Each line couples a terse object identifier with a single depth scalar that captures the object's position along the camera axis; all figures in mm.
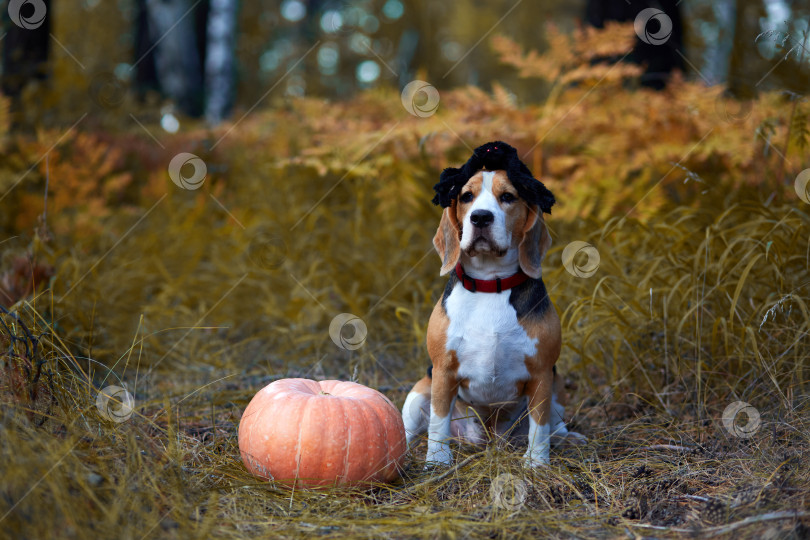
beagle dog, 2928
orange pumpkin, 2684
